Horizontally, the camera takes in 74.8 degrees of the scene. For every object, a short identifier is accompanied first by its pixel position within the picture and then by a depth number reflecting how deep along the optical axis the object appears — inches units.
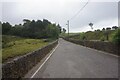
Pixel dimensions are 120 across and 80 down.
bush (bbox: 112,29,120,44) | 305.5
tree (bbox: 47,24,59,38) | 1673.1
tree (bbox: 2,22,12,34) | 1819.4
